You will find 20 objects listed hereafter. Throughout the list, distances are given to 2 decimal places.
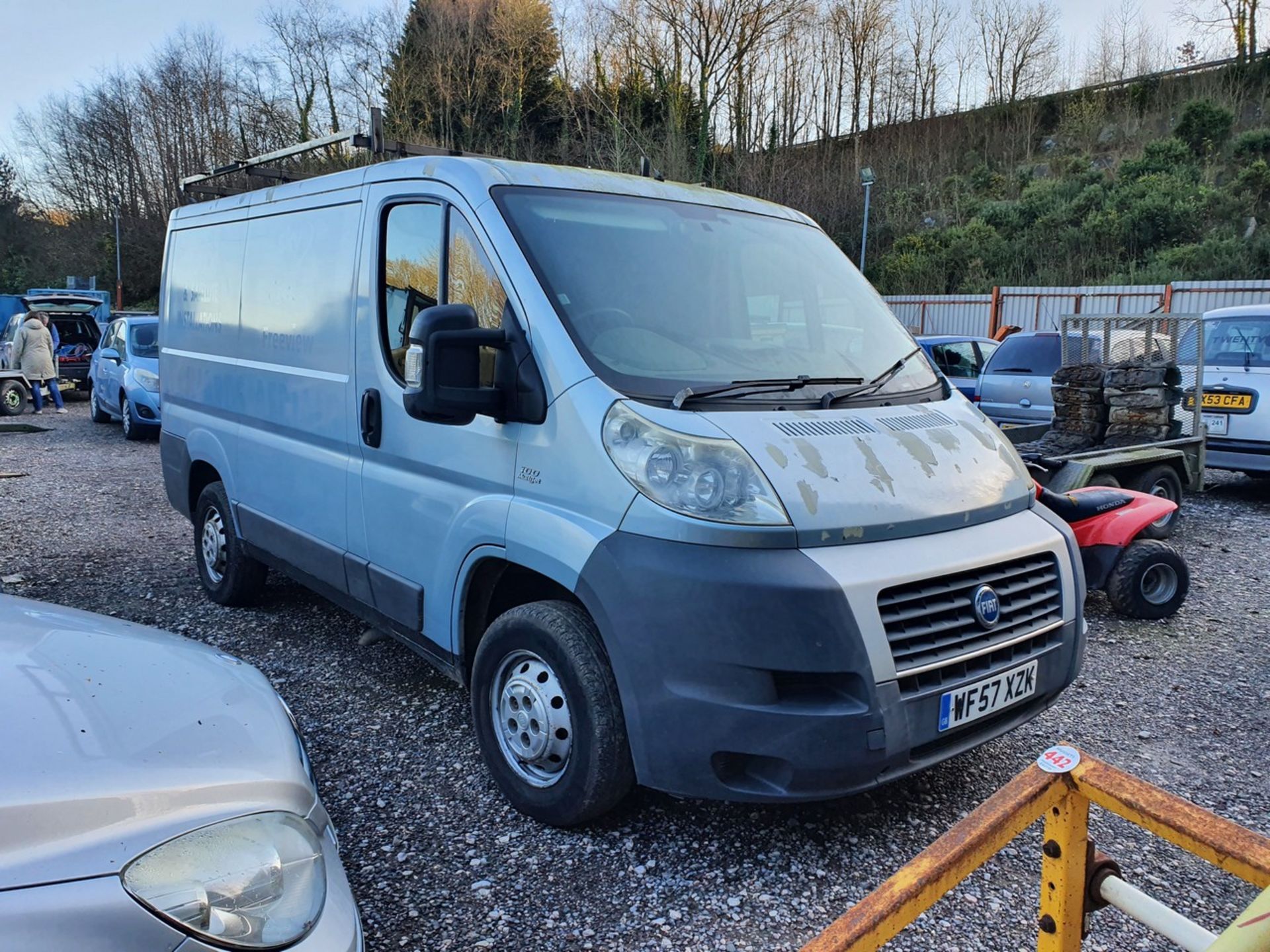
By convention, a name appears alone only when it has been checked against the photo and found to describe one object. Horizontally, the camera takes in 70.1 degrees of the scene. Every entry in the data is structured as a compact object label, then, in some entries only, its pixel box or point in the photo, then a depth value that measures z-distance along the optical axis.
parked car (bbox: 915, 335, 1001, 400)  13.14
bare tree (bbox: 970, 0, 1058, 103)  36.06
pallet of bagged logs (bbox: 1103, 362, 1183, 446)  7.66
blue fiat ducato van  2.50
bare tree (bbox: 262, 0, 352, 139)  39.97
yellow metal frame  1.46
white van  8.39
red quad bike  5.25
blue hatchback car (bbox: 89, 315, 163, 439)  12.40
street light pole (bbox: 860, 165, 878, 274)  23.23
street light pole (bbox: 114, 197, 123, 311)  39.82
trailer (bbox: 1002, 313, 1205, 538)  6.86
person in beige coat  15.63
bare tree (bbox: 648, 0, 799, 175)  30.38
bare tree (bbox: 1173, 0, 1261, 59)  30.98
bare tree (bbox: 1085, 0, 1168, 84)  33.88
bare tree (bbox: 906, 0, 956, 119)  37.88
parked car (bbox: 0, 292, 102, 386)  17.95
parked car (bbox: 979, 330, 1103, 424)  10.47
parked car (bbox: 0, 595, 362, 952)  1.45
